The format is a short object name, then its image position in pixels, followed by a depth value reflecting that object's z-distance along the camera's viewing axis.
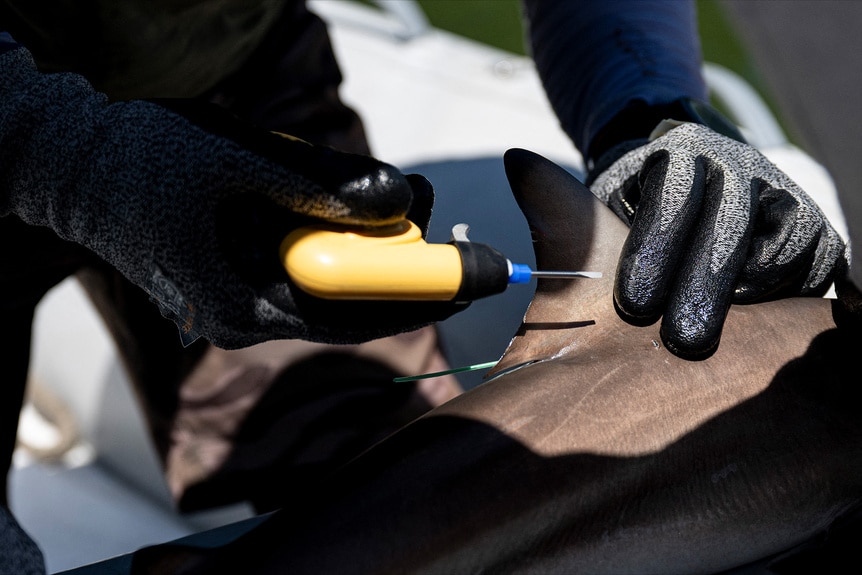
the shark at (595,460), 0.70
